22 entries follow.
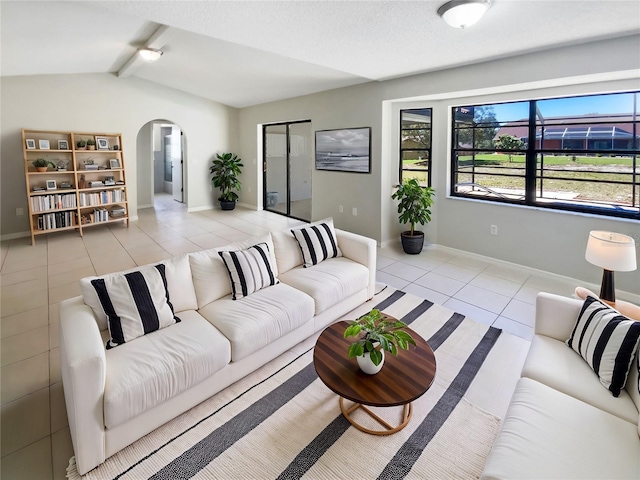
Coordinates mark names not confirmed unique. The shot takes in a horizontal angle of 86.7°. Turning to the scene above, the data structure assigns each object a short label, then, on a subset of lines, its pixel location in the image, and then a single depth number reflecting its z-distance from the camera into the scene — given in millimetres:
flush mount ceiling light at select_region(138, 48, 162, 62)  4609
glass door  6955
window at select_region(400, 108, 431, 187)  4978
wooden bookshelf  5625
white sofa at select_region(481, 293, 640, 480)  1246
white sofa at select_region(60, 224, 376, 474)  1600
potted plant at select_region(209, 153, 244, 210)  7957
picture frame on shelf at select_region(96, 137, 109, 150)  6244
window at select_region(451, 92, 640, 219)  3518
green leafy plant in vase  1734
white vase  1765
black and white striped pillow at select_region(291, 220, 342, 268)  3168
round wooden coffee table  1661
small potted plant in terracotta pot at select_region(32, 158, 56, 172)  5598
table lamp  2482
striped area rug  1664
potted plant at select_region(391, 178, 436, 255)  4676
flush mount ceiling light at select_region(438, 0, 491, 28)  2285
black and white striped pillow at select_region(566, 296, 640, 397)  1611
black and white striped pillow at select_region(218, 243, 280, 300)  2551
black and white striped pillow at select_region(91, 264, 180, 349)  1971
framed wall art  5250
